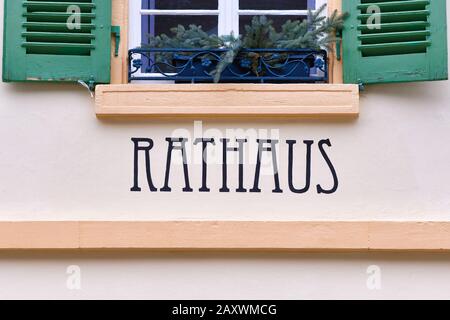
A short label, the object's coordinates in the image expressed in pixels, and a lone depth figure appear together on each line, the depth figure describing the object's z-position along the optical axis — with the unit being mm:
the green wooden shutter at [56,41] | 6707
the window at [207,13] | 6992
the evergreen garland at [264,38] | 6699
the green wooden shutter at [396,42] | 6653
